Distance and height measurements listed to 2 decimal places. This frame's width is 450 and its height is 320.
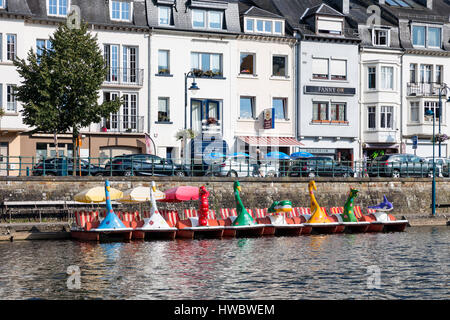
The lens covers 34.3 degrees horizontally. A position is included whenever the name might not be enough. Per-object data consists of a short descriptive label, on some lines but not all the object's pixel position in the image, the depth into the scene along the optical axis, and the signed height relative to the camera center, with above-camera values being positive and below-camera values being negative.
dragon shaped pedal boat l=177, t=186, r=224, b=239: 30.06 -2.92
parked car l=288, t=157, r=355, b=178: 39.94 -0.75
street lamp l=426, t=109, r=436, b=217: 39.41 -2.20
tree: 35.84 +3.53
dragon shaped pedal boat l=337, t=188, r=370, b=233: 33.41 -2.85
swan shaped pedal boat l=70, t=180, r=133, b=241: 28.38 -2.88
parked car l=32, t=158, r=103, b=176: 34.16 -0.60
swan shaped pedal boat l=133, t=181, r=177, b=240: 29.23 -2.91
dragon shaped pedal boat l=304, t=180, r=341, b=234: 32.56 -2.95
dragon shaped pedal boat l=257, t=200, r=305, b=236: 31.38 -2.96
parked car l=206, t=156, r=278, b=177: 38.19 -0.73
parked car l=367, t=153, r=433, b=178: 41.97 -0.65
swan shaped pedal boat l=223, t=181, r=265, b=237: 30.73 -2.94
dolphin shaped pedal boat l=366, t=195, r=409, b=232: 34.41 -3.15
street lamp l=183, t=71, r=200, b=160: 37.06 +3.44
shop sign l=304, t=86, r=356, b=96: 50.31 +4.52
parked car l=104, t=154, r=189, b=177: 35.53 -0.54
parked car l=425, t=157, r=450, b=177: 43.30 -0.65
